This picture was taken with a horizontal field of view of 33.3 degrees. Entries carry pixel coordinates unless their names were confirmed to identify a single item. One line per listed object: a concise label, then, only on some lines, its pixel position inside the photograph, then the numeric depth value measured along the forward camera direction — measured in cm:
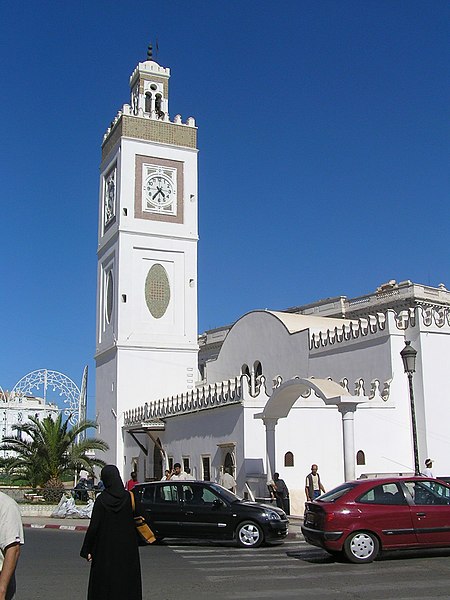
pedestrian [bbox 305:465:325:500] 1814
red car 1184
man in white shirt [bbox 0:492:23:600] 475
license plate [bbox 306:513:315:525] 1255
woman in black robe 579
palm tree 2608
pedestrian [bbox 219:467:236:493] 1978
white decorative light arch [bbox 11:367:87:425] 4781
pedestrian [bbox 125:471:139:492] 2049
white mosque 2339
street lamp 1734
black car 1459
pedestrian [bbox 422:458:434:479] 1742
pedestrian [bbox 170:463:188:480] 1984
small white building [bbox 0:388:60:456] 8844
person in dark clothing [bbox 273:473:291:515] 1964
